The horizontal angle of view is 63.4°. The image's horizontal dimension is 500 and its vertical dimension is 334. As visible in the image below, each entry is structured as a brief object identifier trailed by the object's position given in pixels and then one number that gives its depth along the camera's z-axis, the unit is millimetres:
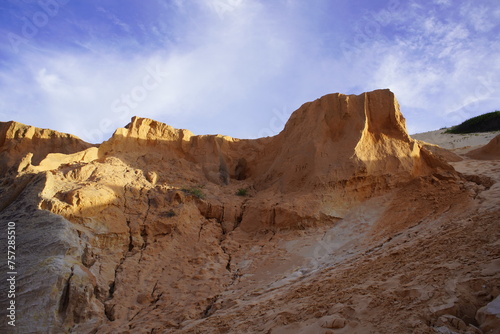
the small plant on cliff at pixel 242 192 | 13008
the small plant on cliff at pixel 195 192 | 11756
